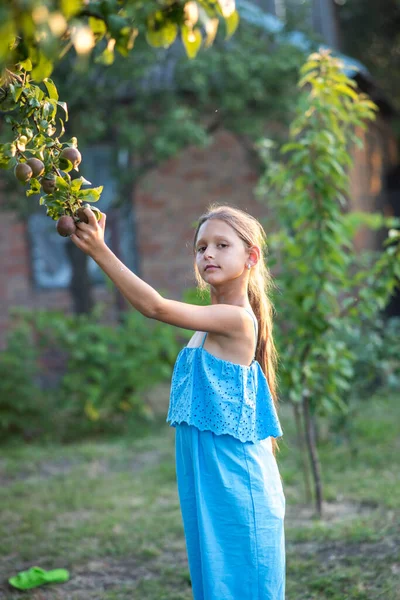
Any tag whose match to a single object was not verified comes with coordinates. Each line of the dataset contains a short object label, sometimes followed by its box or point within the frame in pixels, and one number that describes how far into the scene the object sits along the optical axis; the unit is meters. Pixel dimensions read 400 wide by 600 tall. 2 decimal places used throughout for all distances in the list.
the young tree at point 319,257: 3.65
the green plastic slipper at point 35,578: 3.29
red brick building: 8.74
